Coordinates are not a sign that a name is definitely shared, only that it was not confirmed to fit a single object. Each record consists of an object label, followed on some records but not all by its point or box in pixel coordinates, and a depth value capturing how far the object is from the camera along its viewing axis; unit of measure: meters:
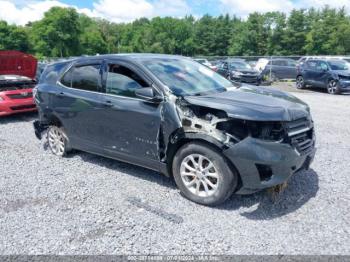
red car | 8.62
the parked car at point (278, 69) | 22.08
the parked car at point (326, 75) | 15.20
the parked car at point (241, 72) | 18.91
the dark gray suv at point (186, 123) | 3.57
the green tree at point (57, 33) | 77.50
